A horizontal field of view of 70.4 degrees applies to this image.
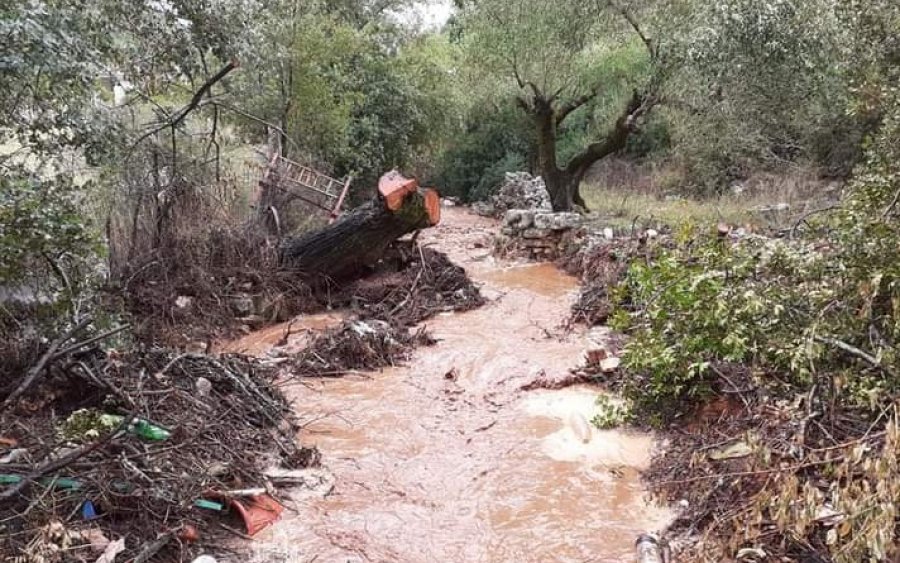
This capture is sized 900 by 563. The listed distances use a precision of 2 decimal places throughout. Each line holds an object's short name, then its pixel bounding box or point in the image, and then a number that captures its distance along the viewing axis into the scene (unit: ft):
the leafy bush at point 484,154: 52.08
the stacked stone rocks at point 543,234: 32.89
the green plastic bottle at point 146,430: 10.79
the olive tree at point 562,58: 36.50
